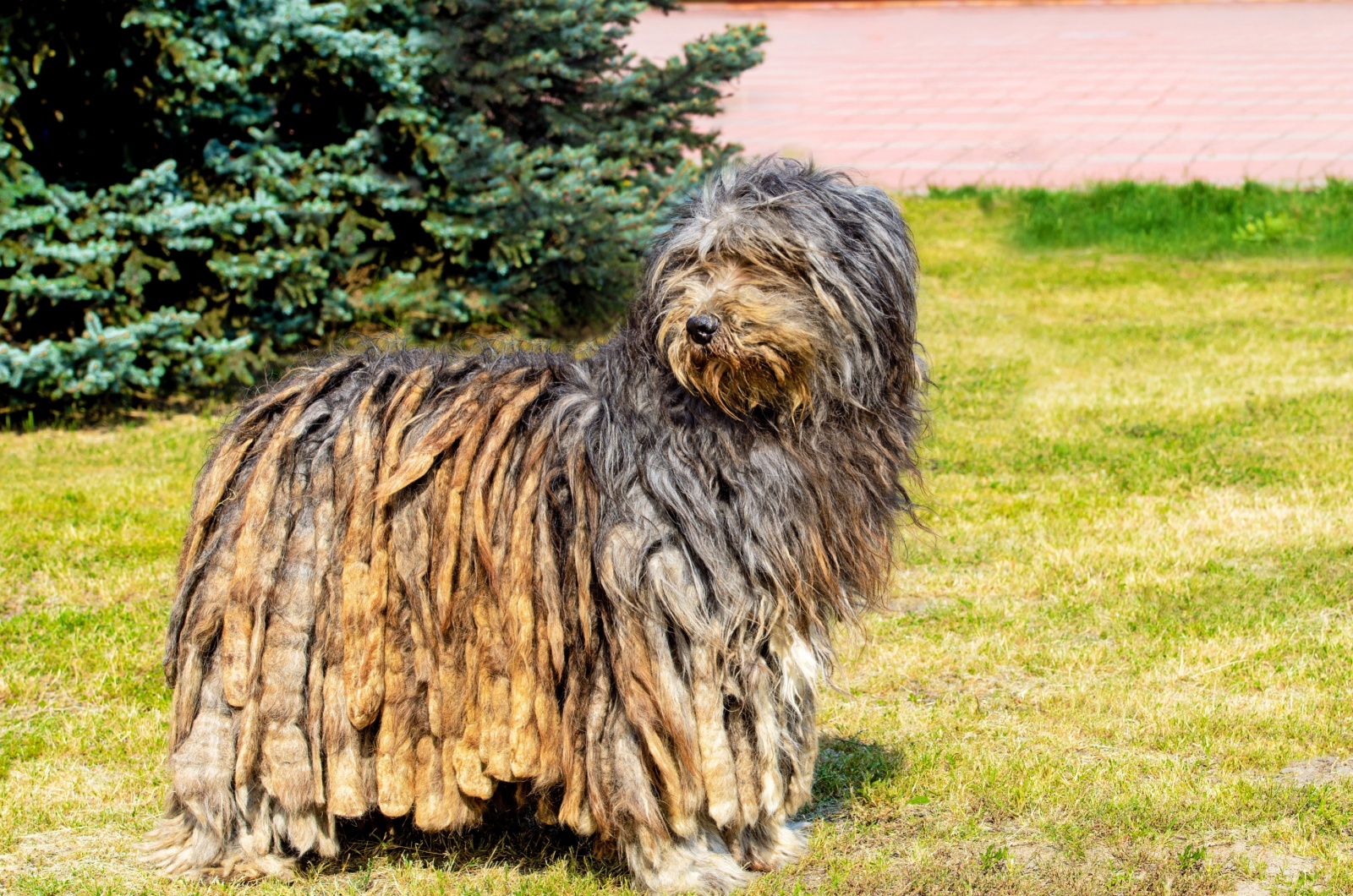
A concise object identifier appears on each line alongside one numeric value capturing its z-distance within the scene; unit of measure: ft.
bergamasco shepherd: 11.71
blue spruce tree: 27.81
